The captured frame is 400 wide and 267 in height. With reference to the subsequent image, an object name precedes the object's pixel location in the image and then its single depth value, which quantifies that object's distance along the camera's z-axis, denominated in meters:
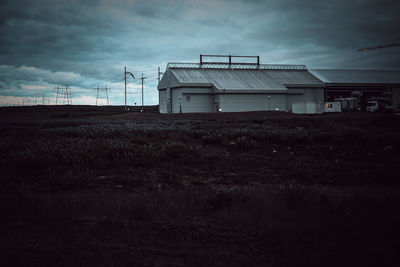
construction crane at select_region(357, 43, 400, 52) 88.76
